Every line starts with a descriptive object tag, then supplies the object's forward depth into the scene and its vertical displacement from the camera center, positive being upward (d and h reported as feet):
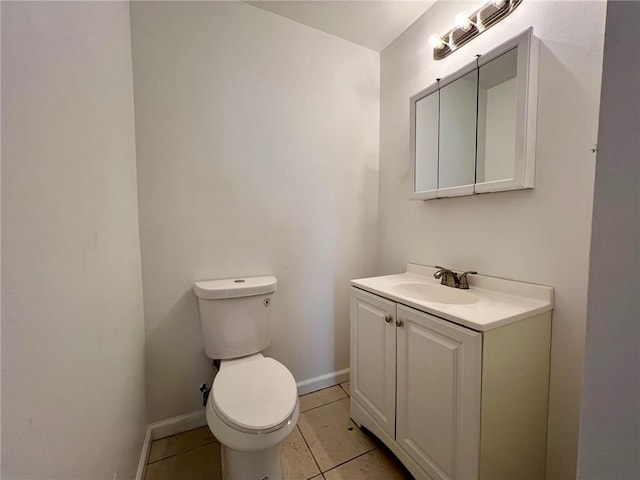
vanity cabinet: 2.84 -2.13
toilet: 3.04 -2.27
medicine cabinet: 3.46 +1.55
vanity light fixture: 3.71 +3.09
